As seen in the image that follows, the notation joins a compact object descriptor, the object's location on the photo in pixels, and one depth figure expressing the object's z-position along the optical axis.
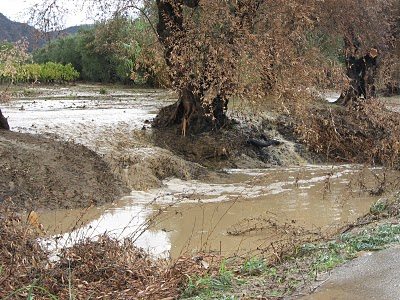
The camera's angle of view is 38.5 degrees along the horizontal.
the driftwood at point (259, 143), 15.31
